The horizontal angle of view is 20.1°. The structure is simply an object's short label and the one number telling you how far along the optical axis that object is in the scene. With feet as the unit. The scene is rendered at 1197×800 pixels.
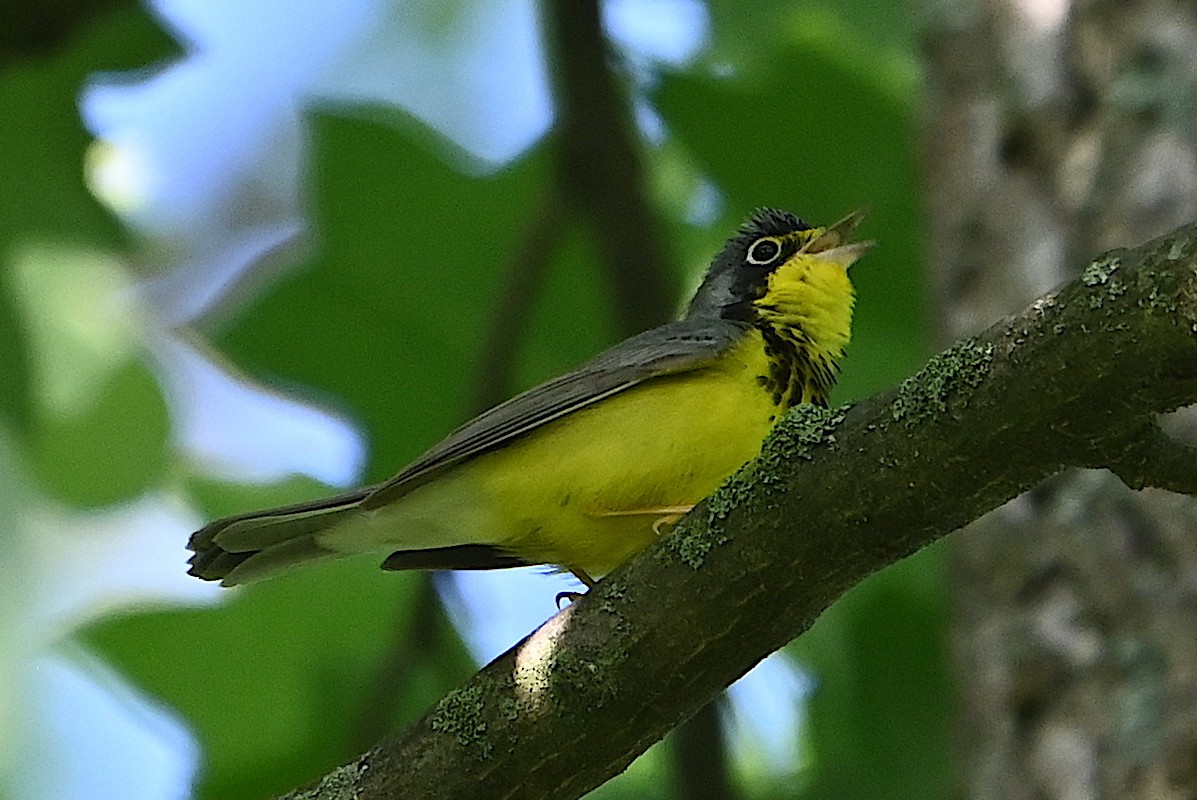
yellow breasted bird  29.63
